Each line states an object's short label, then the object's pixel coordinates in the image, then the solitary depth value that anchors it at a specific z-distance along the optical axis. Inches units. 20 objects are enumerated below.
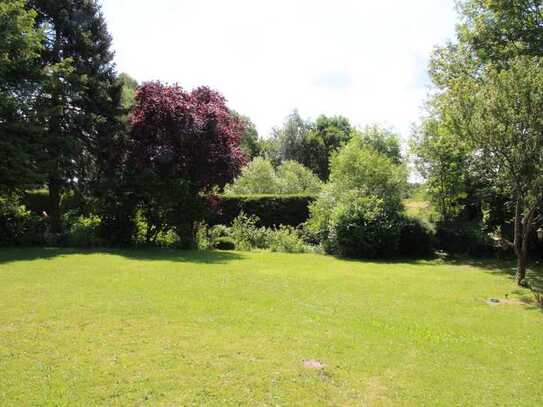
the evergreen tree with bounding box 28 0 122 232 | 740.6
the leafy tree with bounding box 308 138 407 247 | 745.0
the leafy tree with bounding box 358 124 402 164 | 1861.5
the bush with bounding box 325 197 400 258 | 691.4
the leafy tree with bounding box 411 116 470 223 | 787.4
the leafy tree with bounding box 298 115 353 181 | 2244.1
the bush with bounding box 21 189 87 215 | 878.4
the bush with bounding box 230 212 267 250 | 774.5
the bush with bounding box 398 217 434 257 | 743.1
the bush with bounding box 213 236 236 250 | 770.2
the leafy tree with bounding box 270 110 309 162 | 2174.0
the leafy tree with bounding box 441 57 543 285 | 445.7
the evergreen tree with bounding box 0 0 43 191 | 671.8
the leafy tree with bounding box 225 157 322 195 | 1256.8
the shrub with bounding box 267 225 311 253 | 759.1
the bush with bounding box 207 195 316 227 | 901.2
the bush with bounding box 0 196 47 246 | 689.6
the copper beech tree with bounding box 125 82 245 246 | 693.9
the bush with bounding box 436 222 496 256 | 751.1
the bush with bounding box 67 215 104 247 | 703.7
